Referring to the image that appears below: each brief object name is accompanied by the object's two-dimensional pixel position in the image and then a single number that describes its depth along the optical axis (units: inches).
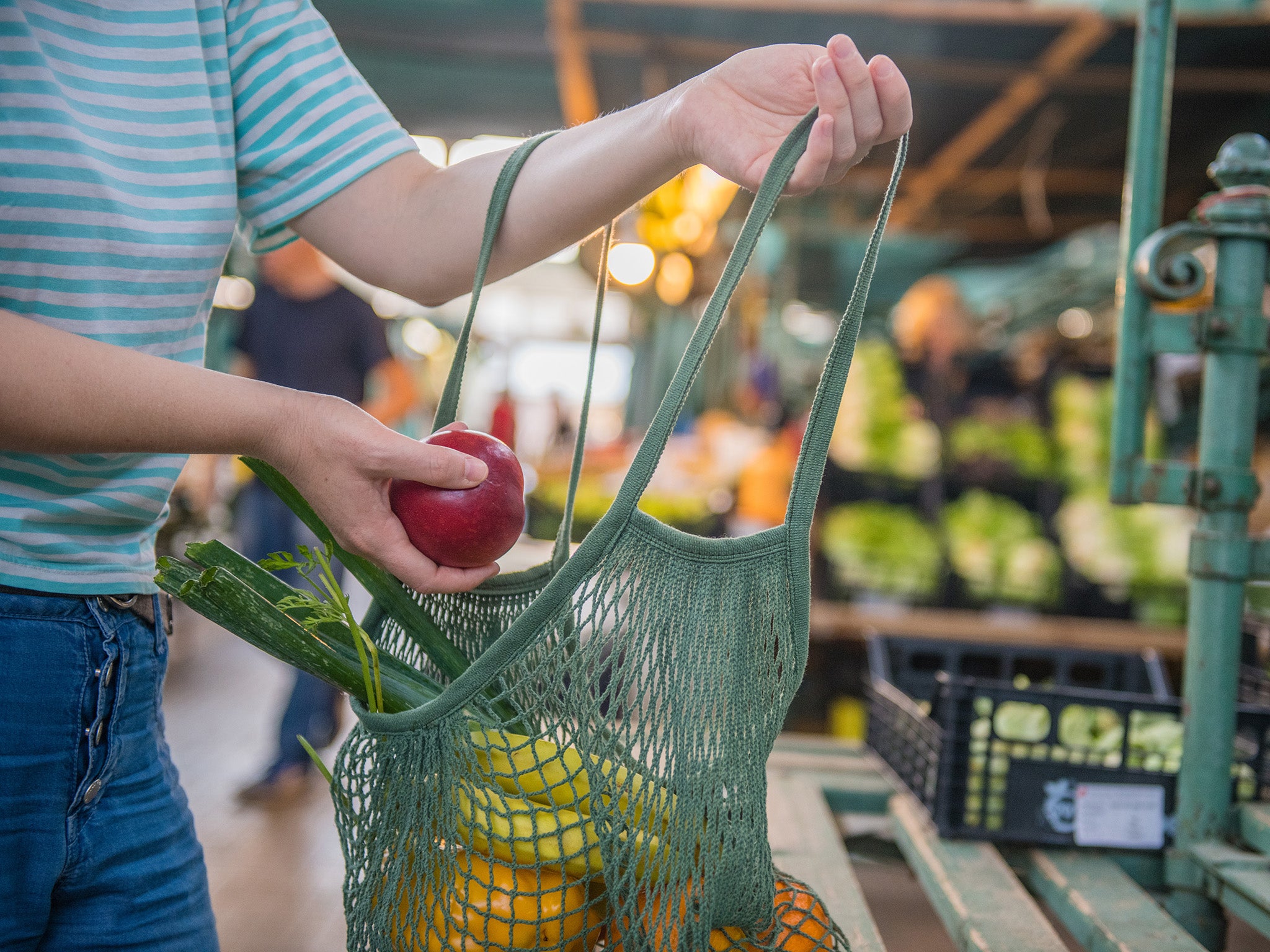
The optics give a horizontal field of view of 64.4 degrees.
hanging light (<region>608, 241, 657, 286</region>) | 243.4
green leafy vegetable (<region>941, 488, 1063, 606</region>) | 125.5
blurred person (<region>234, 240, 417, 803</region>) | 128.1
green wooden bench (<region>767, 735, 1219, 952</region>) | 44.9
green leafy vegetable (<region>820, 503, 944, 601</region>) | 125.3
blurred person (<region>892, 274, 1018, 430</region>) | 145.8
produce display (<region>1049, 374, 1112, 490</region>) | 137.2
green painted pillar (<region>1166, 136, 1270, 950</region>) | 54.7
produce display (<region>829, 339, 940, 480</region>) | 138.4
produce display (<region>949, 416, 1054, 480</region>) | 139.1
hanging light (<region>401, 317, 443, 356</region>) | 697.6
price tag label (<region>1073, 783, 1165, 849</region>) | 57.2
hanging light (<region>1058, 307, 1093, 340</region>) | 435.5
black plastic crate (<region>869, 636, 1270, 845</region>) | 58.2
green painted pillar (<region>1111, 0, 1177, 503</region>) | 57.4
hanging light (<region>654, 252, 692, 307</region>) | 223.3
